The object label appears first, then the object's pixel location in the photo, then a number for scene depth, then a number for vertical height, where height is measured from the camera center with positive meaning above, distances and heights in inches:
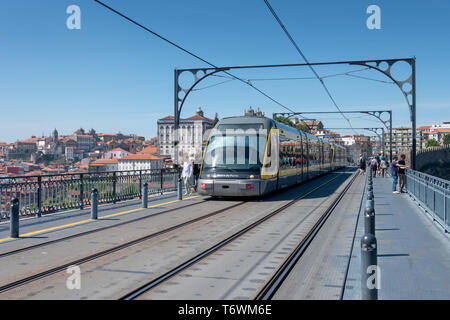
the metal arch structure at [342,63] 719.7 +137.4
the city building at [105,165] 6659.5 -108.2
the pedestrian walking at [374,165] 1291.8 -23.5
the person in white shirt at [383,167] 1259.2 -28.9
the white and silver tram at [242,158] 597.3 -1.6
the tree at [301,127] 5009.8 +358.7
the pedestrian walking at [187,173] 701.3 -25.0
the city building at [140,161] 6412.4 -50.2
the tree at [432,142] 7495.1 +258.5
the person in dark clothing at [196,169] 748.0 -20.6
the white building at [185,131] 6466.5 +411.0
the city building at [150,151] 7500.0 +118.9
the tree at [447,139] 6898.6 +285.5
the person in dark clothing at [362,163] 1428.4 -21.1
